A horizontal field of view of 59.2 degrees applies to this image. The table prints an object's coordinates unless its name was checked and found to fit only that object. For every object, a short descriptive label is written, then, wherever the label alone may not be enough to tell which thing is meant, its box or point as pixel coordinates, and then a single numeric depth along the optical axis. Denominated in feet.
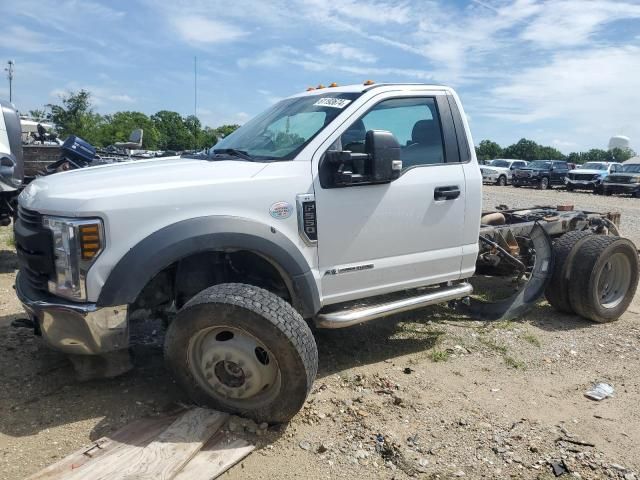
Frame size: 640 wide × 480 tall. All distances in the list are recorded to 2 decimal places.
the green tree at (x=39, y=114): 128.32
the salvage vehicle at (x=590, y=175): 90.27
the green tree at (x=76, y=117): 117.00
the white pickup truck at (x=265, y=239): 10.21
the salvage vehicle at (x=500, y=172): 106.73
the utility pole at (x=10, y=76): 177.27
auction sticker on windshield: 13.12
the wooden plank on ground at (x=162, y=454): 8.80
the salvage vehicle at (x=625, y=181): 82.58
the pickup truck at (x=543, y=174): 100.01
